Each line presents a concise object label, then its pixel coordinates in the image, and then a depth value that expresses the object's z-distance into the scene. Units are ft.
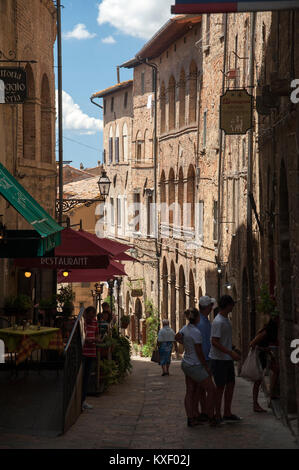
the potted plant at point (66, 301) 55.83
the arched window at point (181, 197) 108.58
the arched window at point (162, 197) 118.83
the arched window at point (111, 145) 158.34
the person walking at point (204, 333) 34.47
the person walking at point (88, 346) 39.91
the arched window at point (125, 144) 145.94
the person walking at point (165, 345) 60.49
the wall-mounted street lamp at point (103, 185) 76.48
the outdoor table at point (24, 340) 42.01
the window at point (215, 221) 88.22
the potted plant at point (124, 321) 56.05
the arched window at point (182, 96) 108.88
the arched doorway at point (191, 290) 101.21
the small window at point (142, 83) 133.18
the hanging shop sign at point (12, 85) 49.62
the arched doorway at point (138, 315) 133.08
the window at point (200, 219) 96.68
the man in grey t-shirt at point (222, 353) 33.06
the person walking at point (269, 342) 37.91
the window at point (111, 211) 156.56
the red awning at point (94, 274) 57.31
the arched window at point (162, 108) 119.96
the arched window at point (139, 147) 135.64
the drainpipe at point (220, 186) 84.14
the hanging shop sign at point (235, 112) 58.85
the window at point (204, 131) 95.91
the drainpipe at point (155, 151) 122.69
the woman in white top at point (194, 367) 32.81
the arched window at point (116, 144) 152.97
